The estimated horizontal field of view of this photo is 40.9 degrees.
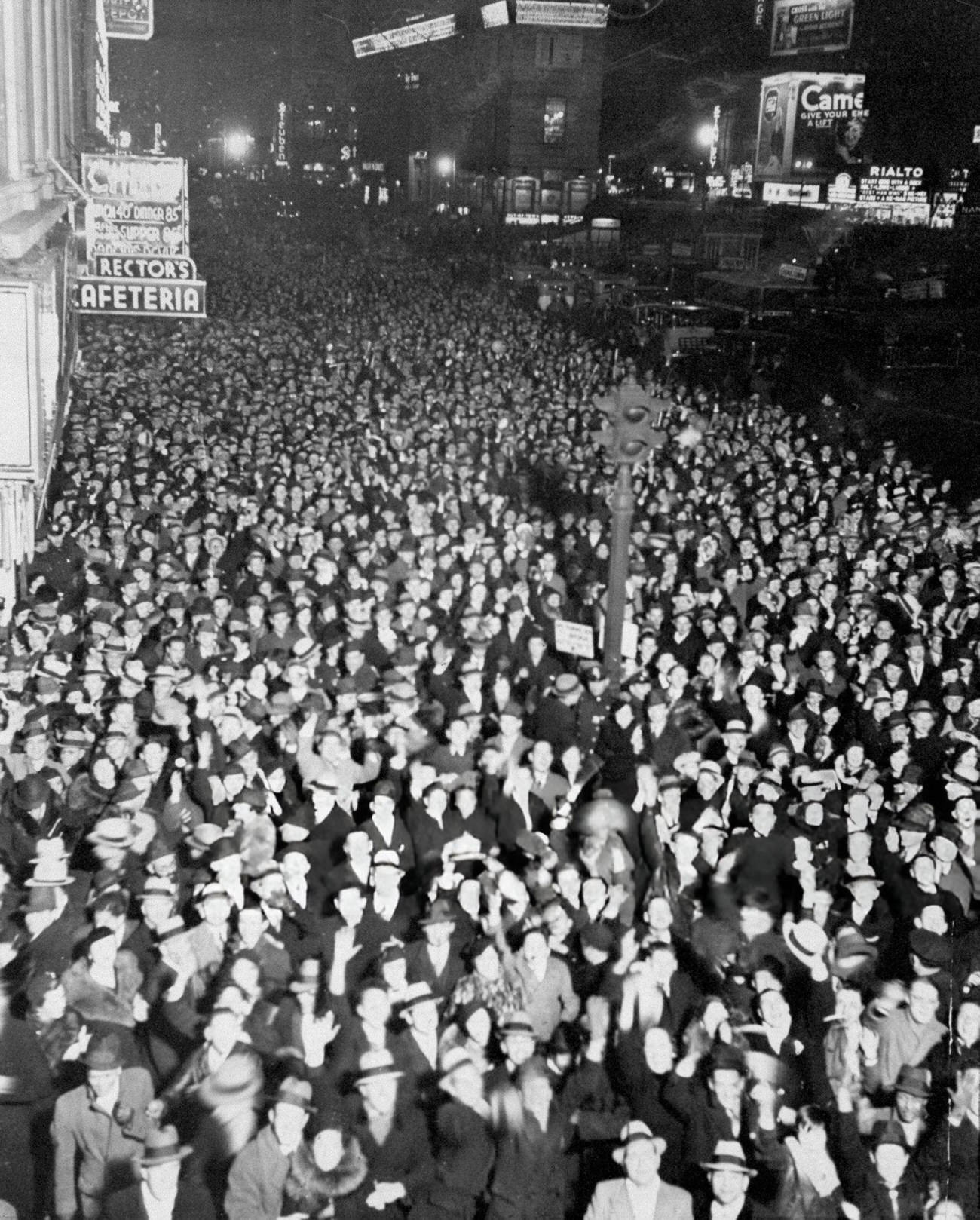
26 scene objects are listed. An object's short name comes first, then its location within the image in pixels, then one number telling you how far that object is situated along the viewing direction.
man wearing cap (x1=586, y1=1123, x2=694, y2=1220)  4.97
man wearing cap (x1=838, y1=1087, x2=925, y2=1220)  5.17
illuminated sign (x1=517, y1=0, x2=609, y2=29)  56.47
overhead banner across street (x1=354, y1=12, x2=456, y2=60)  69.38
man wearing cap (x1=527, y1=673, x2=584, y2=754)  9.68
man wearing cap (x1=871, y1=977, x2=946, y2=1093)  5.75
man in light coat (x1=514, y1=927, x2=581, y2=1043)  6.11
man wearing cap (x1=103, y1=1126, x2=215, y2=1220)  4.98
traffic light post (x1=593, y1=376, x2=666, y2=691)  10.16
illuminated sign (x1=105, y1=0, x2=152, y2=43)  27.42
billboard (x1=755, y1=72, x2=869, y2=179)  42.72
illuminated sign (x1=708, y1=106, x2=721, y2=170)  64.19
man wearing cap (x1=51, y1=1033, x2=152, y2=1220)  5.17
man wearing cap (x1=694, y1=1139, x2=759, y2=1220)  5.12
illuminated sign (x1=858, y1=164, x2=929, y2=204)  42.47
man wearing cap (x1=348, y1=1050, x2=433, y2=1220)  5.38
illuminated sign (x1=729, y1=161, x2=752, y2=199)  60.03
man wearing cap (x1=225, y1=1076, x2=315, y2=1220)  5.00
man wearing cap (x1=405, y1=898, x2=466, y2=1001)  6.39
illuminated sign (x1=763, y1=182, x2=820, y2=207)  42.84
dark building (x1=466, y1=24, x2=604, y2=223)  62.28
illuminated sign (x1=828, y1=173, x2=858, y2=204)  42.22
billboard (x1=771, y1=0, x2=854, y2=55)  35.91
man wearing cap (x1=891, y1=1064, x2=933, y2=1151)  5.29
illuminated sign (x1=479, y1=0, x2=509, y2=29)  58.28
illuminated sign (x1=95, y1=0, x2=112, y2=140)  25.50
